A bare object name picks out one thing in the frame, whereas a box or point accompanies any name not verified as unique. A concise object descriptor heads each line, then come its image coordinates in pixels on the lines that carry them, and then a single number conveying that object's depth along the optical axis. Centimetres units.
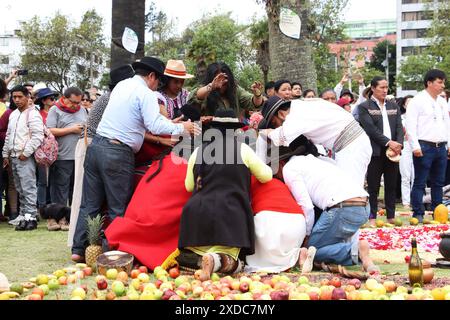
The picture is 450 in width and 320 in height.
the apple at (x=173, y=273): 673
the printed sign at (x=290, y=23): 1285
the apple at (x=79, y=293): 564
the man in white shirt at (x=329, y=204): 707
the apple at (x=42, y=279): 623
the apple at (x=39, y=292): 571
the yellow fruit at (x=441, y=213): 1113
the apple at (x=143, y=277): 631
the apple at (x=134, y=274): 667
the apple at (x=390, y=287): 583
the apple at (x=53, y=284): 612
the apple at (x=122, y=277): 650
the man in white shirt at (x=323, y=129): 743
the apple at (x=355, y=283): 601
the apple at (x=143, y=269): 690
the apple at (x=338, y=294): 539
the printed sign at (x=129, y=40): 1062
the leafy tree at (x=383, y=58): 10362
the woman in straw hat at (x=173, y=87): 829
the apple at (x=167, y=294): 548
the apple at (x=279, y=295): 534
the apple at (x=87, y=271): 693
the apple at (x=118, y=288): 583
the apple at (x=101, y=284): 607
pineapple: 742
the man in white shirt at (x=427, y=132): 1134
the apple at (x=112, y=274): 665
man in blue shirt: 758
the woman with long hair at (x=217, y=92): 838
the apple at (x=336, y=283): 597
